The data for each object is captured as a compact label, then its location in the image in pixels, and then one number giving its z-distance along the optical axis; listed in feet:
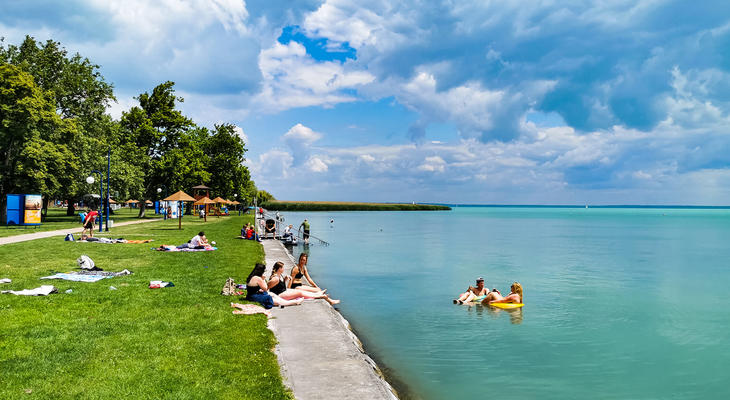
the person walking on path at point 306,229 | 128.47
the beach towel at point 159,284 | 40.78
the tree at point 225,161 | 249.14
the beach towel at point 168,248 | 71.10
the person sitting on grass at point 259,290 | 37.47
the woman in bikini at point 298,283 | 43.52
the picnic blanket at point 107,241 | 78.83
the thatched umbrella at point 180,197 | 114.10
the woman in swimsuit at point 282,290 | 39.81
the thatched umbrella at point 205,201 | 195.94
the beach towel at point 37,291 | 35.32
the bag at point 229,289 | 39.84
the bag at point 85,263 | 47.59
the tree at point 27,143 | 116.88
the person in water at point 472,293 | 56.47
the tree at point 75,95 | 136.05
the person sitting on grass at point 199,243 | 74.79
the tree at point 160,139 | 185.78
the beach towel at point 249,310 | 33.86
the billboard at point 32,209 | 111.86
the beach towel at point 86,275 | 42.50
